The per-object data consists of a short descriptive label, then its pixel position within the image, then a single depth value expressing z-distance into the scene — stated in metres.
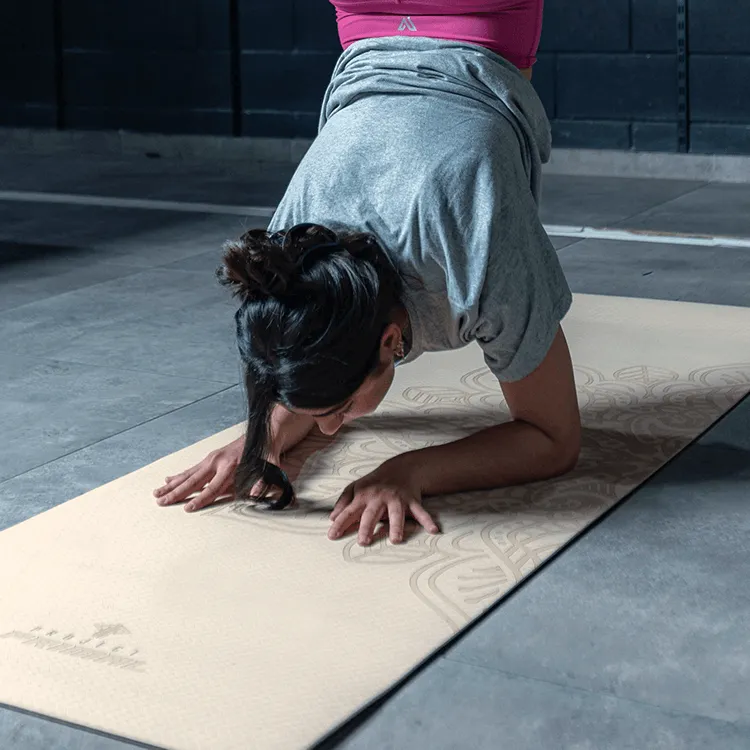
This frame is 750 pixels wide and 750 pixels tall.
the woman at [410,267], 2.28
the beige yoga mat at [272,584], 2.08
